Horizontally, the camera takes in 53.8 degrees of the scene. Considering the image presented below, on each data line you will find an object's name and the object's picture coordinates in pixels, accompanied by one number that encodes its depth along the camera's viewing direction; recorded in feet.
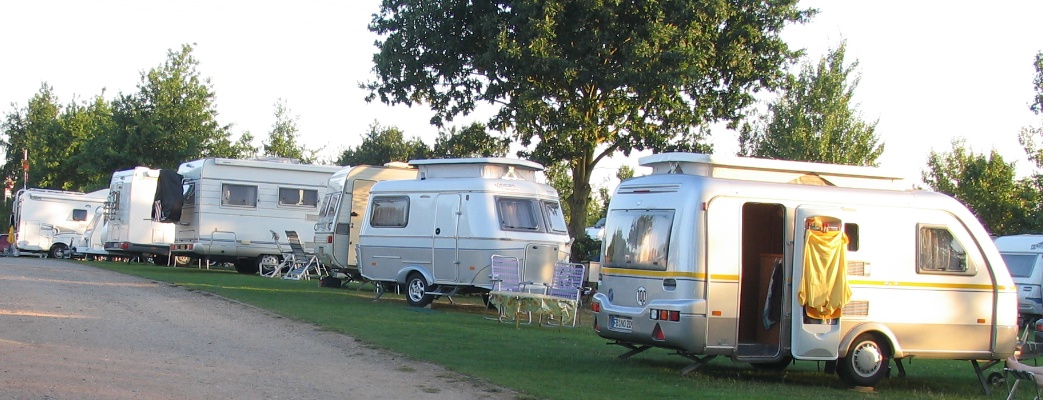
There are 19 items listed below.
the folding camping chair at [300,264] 84.74
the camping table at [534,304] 52.31
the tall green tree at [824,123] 115.03
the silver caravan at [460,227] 59.67
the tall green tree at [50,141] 194.18
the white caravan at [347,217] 71.77
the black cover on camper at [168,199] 92.92
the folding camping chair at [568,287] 52.90
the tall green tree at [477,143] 82.84
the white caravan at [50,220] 137.18
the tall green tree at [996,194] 119.96
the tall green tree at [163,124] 149.48
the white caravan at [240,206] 93.50
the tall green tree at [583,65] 71.97
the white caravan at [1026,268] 71.82
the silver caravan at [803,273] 34.32
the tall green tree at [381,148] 203.82
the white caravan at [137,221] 103.24
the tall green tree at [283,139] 190.49
